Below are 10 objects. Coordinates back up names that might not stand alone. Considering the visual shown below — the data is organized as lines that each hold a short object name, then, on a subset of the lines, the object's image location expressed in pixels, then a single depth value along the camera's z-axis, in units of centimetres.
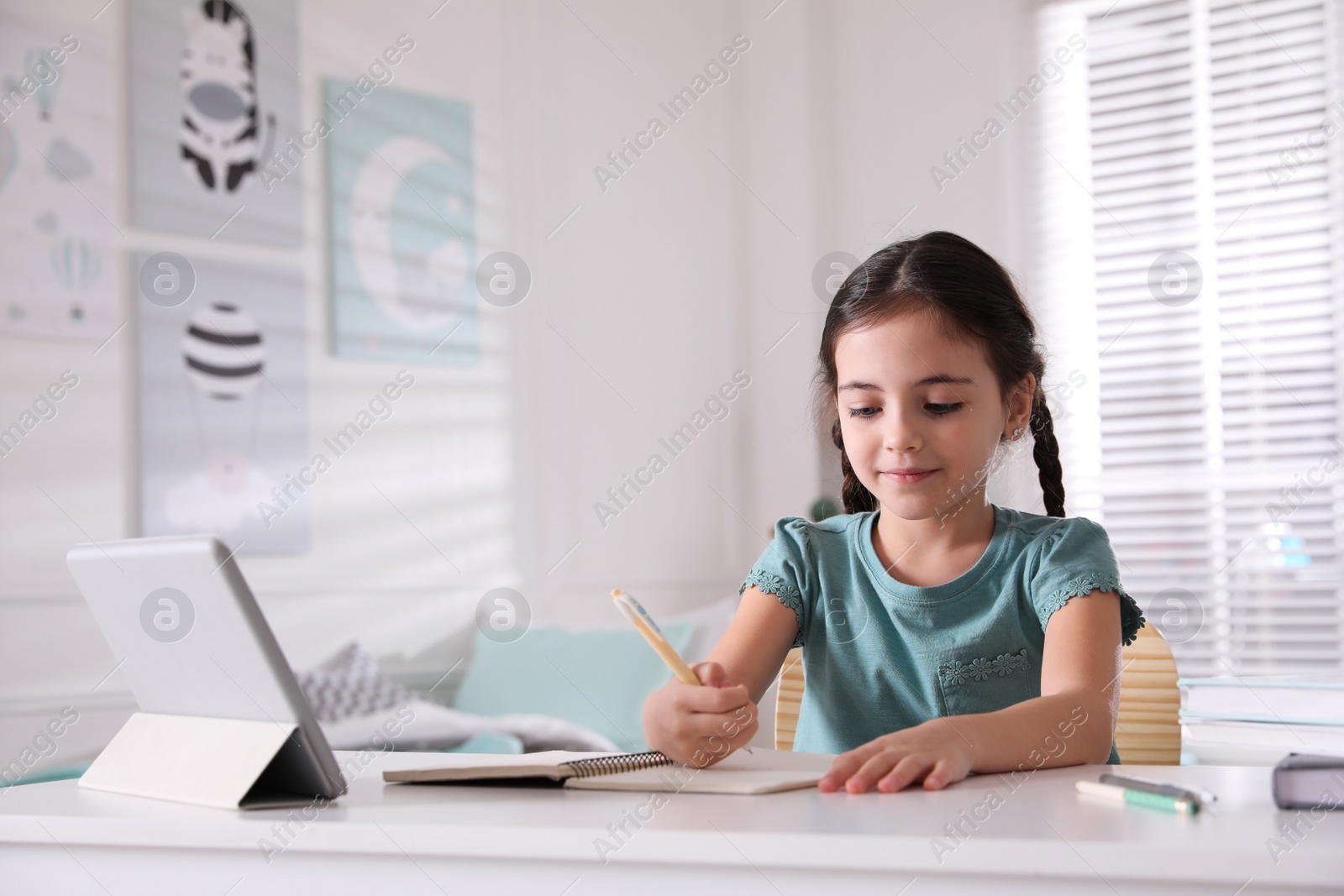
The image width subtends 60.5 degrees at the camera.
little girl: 124
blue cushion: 284
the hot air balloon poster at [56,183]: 262
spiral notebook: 81
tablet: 78
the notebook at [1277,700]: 128
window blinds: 289
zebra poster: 280
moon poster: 313
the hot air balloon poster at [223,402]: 279
